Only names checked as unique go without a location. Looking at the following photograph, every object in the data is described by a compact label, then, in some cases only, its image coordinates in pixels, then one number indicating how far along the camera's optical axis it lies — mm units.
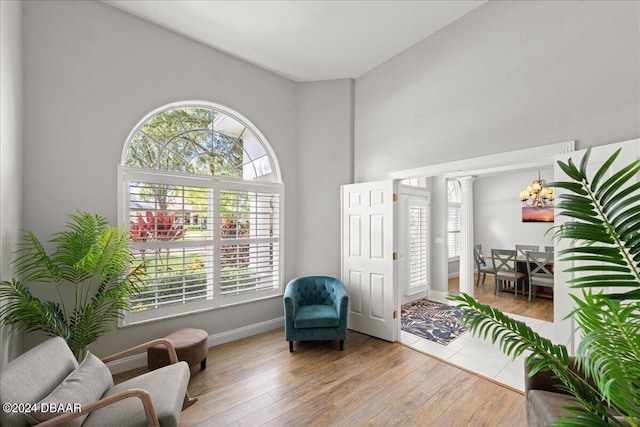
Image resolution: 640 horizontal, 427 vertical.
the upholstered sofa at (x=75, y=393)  1321
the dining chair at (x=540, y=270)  5008
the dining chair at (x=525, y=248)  6223
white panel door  3471
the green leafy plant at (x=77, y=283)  1939
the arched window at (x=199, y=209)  2961
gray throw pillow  1357
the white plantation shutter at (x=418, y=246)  5031
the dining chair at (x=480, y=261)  5970
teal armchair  3125
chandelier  5441
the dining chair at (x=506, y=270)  5336
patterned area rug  3676
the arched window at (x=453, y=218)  7070
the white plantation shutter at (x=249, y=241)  3535
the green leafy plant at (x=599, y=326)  841
